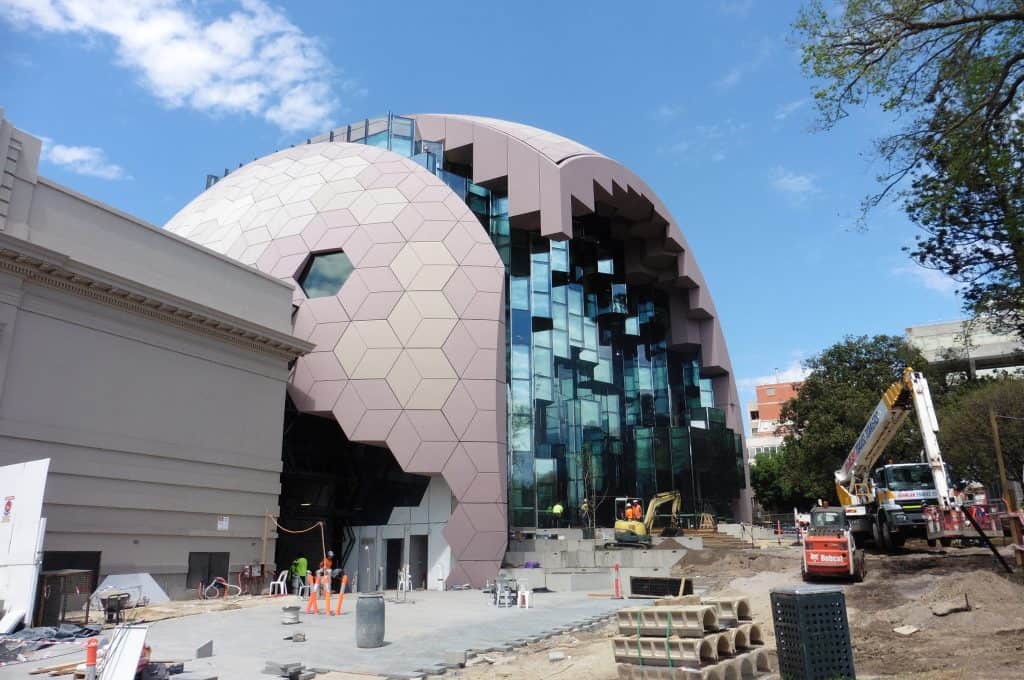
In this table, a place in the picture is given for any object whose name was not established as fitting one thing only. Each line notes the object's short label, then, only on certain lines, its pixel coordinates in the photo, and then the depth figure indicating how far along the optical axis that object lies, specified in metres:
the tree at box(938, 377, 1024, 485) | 38.78
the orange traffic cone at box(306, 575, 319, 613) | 18.03
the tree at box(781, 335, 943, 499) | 43.84
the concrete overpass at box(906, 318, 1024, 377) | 54.88
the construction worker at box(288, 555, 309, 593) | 25.46
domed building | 27.16
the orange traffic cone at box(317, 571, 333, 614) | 17.78
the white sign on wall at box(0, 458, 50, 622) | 14.78
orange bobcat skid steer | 18.50
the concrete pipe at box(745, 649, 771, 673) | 9.92
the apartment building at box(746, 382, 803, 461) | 95.06
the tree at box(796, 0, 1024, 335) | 13.07
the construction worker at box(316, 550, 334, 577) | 20.82
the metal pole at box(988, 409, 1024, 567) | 17.28
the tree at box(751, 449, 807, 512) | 66.96
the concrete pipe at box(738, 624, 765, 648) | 10.70
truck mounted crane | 19.16
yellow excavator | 29.03
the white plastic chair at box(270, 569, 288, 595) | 24.05
